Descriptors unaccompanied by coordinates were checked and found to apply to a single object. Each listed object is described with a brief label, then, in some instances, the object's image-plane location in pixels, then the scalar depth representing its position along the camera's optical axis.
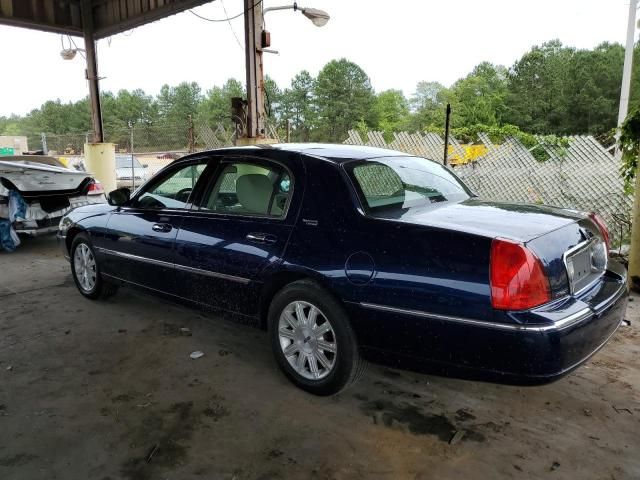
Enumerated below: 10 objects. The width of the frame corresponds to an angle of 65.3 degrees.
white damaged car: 7.10
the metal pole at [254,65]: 8.41
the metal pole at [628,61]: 19.02
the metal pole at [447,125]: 6.62
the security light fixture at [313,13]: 8.52
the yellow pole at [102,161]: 12.09
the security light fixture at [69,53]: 12.51
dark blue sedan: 2.35
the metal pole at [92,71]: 12.20
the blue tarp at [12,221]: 7.13
